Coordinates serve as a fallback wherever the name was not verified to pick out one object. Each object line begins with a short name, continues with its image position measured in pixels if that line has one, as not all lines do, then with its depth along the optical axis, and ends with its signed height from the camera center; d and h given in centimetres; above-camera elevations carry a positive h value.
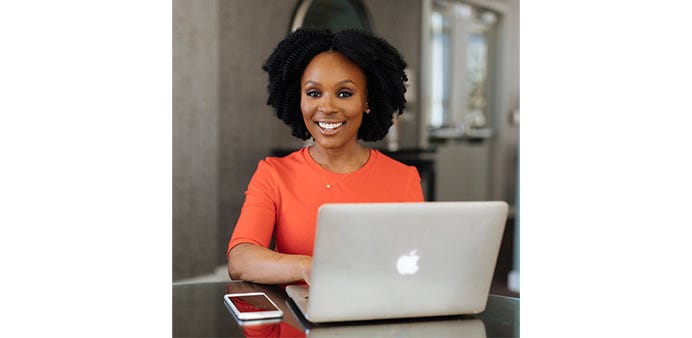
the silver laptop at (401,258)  97 -14
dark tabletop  103 -25
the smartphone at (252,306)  109 -23
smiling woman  145 +5
